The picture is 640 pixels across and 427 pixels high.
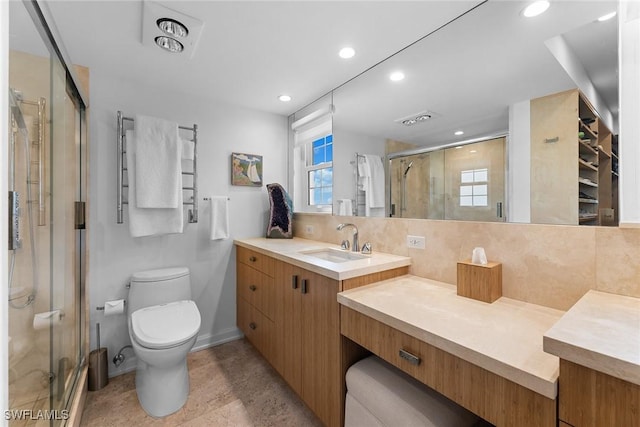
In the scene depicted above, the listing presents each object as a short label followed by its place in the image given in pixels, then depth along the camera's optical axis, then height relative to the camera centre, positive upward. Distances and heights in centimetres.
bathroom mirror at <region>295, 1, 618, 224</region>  108 +66
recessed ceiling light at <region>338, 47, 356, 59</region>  169 +102
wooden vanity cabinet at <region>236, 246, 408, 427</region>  135 -70
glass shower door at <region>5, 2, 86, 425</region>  101 -9
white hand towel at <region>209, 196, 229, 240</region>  238 -4
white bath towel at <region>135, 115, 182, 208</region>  201 +38
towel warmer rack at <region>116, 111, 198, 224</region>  200 +38
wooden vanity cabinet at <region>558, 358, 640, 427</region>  58 -43
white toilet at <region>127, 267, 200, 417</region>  159 -75
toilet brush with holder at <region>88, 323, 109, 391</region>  187 -109
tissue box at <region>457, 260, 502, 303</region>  122 -32
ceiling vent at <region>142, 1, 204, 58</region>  136 +101
